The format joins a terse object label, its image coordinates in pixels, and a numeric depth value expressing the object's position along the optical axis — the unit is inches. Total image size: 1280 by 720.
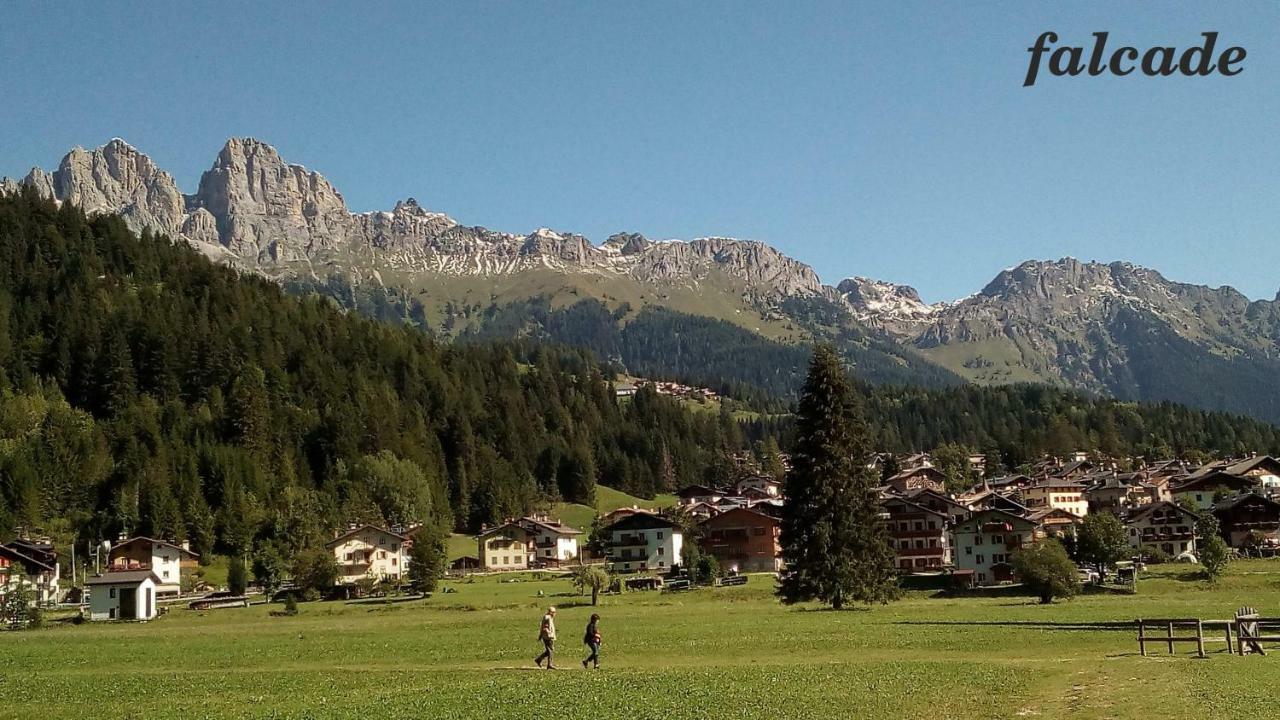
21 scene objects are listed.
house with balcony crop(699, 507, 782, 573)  5369.1
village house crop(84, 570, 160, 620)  3302.2
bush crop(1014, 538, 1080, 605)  3073.3
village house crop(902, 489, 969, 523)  5221.5
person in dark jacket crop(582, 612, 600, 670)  1457.9
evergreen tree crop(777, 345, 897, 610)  2790.4
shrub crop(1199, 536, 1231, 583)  3631.9
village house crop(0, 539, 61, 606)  3828.7
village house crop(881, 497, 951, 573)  5029.5
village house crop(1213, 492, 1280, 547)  5098.4
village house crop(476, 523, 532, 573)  5871.1
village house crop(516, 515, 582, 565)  6003.9
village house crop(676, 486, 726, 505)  7251.5
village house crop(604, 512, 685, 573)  5516.7
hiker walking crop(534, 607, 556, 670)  1449.3
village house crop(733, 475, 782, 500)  7342.5
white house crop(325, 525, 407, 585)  5093.5
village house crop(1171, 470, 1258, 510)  6382.9
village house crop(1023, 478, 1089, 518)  6712.6
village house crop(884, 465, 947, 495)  7618.1
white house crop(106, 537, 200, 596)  4670.3
